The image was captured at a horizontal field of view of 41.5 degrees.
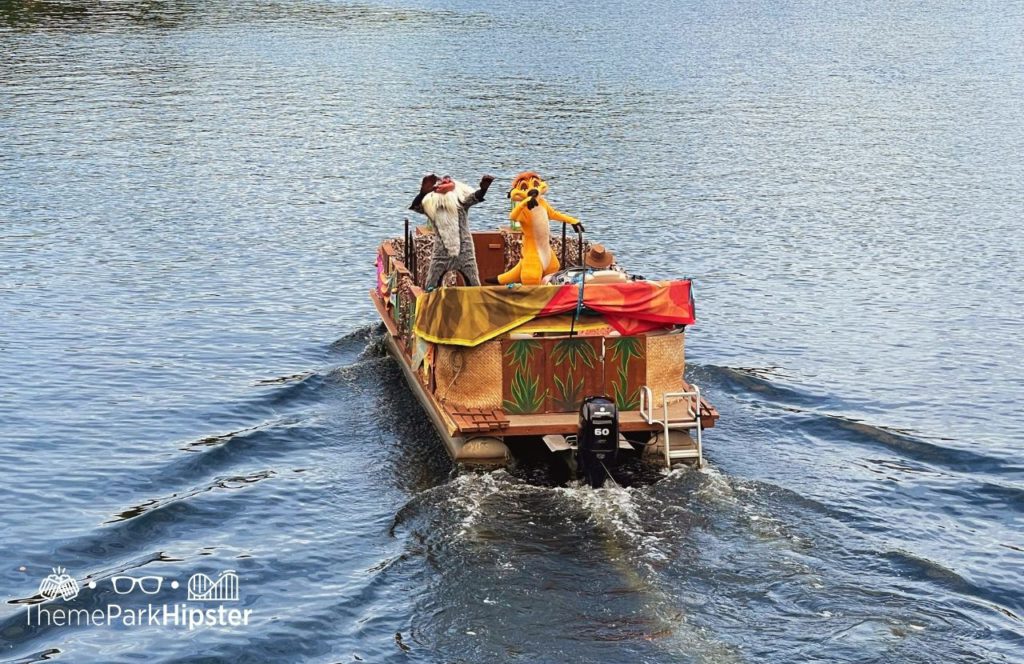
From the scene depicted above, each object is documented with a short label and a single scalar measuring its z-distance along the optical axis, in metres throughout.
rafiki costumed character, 21.78
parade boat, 19.48
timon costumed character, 22.08
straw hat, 22.33
